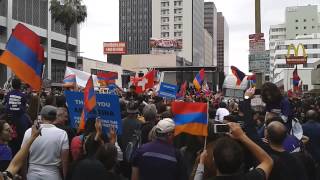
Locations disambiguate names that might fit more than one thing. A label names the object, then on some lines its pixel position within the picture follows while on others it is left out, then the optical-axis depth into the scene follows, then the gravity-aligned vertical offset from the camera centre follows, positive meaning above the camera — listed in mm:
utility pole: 8111 +1731
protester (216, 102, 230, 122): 7836 -547
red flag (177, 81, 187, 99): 11256 -175
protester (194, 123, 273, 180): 2614 -536
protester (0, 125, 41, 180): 3277 -706
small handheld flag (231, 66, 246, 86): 10855 +475
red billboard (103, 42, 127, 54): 84591 +10242
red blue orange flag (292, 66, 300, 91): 18250 +483
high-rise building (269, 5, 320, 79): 109092 +21845
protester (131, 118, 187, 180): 3685 -769
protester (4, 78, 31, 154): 6009 -479
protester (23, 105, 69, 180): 4175 -812
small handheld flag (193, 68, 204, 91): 13733 +315
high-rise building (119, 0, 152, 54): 122196 +22591
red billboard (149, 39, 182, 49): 91414 +12264
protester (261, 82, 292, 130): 4708 -168
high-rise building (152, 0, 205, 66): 108239 +21009
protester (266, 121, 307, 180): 3324 -695
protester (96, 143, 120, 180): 3402 -693
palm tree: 34154 +7717
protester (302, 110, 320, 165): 5684 -739
